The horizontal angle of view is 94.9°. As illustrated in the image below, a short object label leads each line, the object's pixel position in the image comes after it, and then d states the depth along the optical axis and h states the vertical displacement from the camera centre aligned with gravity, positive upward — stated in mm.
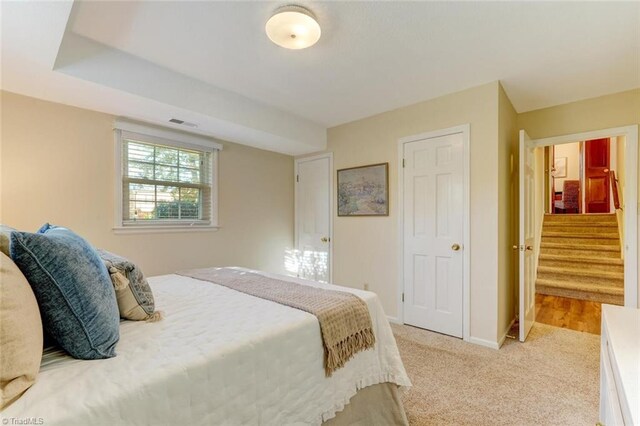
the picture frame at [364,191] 3393 +277
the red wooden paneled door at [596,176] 6027 +793
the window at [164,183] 2795 +315
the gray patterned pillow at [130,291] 1251 -348
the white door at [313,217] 3951 -53
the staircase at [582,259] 4016 -698
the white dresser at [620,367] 710 -433
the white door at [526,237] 2723 -226
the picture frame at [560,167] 6982 +1127
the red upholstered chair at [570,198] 6625 +360
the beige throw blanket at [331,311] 1371 -496
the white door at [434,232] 2854 -194
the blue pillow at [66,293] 885 -251
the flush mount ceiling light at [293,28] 1701 +1117
